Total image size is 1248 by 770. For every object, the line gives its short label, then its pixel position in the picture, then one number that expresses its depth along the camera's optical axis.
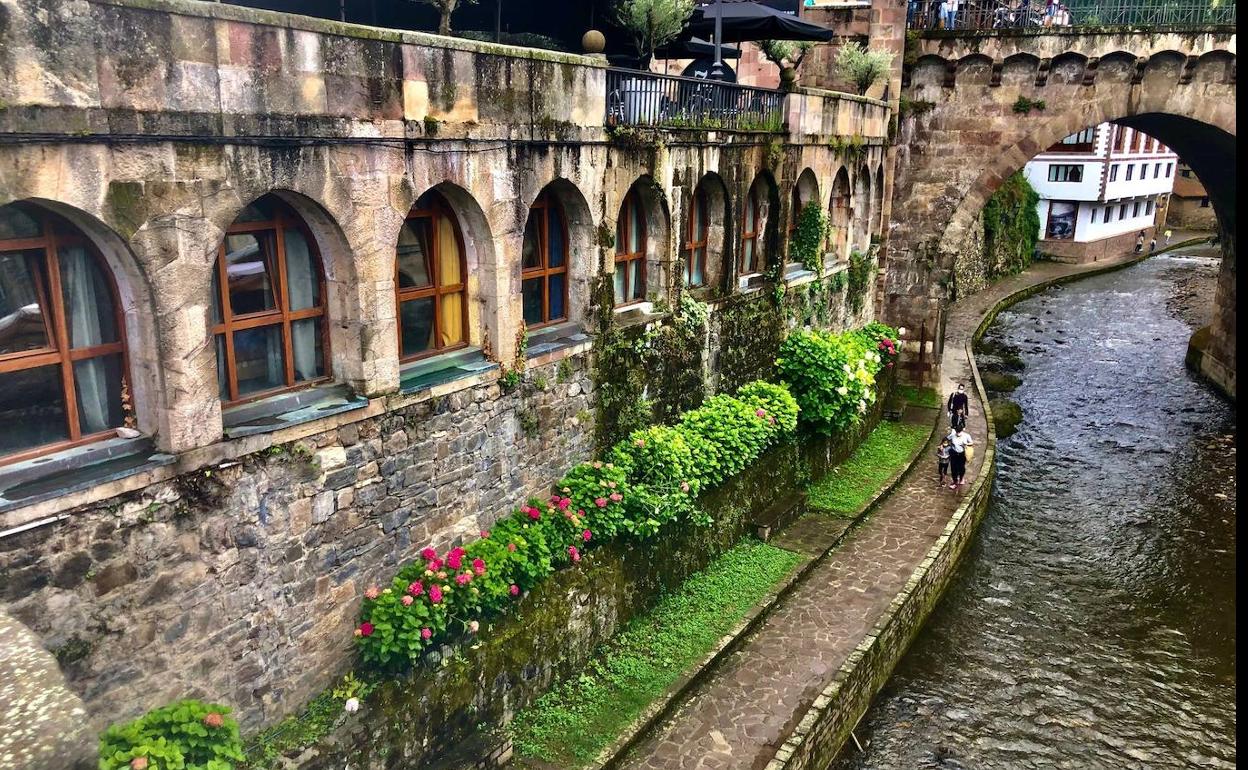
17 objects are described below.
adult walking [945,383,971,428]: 17.62
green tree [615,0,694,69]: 12.43
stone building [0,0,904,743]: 5.87
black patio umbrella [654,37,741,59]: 17.00
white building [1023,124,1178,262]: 44.16
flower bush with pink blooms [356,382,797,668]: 8.14
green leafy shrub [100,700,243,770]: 6.02
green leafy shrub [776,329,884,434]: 15.37
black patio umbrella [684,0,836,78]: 15.16
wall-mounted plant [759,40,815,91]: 15.13
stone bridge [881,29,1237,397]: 18.66
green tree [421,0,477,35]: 8.85
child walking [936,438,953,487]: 16.31
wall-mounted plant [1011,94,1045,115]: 19.69
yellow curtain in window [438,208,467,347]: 9.12
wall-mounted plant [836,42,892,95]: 18.94
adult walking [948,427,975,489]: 16.03
